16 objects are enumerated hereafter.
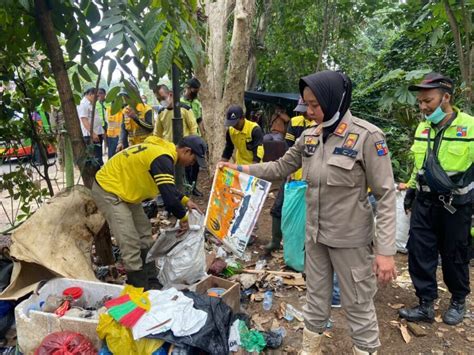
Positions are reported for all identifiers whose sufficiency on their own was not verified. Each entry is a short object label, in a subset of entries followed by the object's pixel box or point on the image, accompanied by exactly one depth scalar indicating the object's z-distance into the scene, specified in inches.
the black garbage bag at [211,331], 93.4
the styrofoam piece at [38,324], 102.3
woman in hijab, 86.0
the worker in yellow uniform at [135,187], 129.7
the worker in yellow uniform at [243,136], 181.9
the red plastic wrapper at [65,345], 96.1
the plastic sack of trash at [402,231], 184.9
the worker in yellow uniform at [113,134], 329.4
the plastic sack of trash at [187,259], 136.0
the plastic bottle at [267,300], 142.6
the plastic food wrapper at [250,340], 105.5
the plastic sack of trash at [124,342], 93.6
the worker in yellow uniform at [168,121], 244.2
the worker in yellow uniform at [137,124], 248.2
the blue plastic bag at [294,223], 151.9
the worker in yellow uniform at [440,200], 116.3
